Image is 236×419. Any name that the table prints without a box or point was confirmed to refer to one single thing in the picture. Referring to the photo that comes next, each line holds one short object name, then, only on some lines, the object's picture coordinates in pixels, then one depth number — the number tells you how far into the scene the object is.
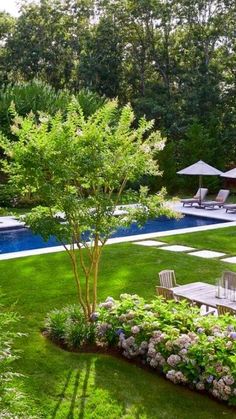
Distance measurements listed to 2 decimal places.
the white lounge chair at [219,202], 21.89
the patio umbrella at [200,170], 21.77
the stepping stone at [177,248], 13.59
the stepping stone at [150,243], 14.41
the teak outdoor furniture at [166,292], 8.41
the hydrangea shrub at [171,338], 6.00
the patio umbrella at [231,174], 20.95
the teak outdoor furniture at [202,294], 8.09
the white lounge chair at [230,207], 20.79
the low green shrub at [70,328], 7.35
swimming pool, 15.67
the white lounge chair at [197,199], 22.42
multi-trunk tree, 6.99
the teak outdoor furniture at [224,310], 7.55
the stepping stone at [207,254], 12.87
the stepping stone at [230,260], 12.28
